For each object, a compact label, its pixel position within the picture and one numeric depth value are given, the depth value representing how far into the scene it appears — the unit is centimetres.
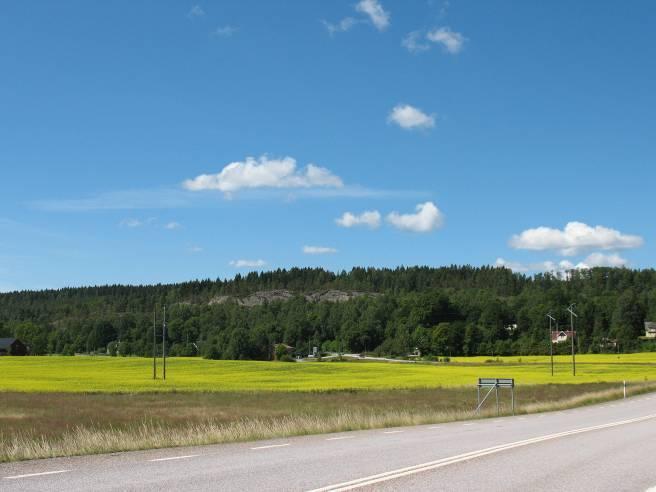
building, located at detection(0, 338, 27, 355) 14612
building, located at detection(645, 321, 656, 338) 17575
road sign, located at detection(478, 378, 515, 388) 3112
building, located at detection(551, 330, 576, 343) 16375
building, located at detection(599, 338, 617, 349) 13412
